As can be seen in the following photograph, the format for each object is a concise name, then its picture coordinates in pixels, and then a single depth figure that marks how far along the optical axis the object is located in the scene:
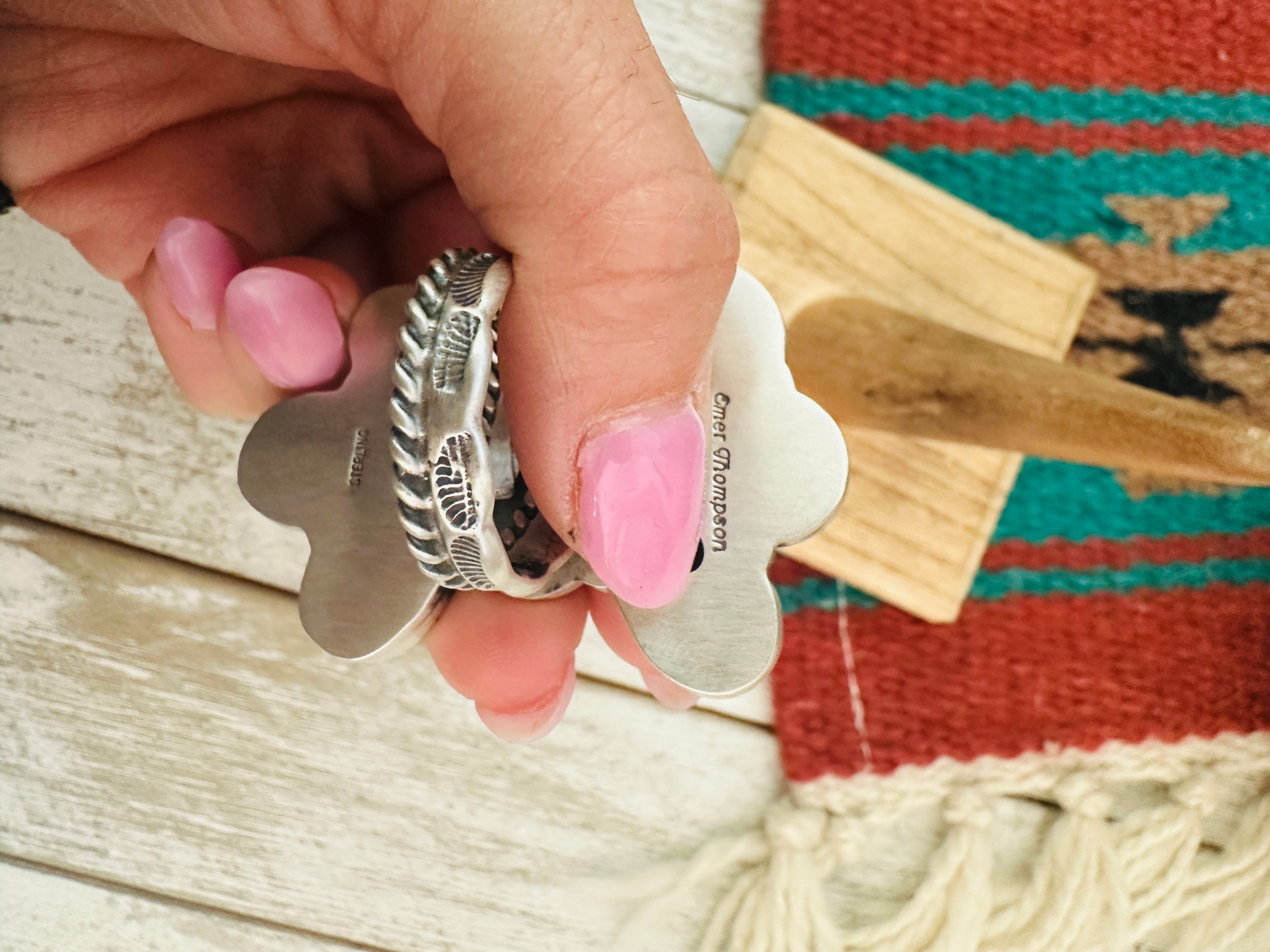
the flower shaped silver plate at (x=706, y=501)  0.11
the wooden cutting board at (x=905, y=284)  0.15
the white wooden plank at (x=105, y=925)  0.15
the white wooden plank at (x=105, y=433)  0.15
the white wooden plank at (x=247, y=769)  0.15
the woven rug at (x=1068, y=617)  0.15
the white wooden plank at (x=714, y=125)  0.16
